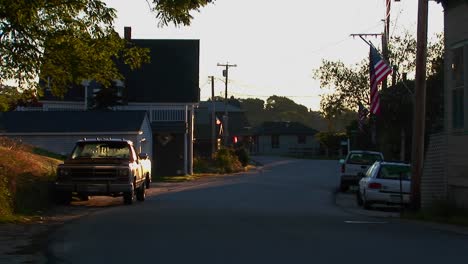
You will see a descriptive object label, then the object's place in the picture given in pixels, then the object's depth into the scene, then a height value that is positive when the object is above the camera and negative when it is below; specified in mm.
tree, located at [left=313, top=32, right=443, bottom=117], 49781 +3938
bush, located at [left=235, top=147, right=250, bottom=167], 66625 -1021
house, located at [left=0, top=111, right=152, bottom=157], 39875 +880
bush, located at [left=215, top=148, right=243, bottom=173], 59156 -1393
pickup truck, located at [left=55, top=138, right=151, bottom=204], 20500 -924
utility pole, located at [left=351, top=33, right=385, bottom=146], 42162 +1092
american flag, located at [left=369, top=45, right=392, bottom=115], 27391 +2773
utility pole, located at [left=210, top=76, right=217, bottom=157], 69000 +525
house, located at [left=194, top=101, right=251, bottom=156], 78812 +2263
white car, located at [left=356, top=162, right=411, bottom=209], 24000 -1264
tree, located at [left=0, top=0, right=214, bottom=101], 15500 +2256
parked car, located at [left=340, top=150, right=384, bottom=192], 34531 -897
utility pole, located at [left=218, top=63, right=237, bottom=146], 77412 +7700
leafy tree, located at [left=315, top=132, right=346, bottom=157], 96312 +584
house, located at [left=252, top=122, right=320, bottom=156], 121938 +1013
